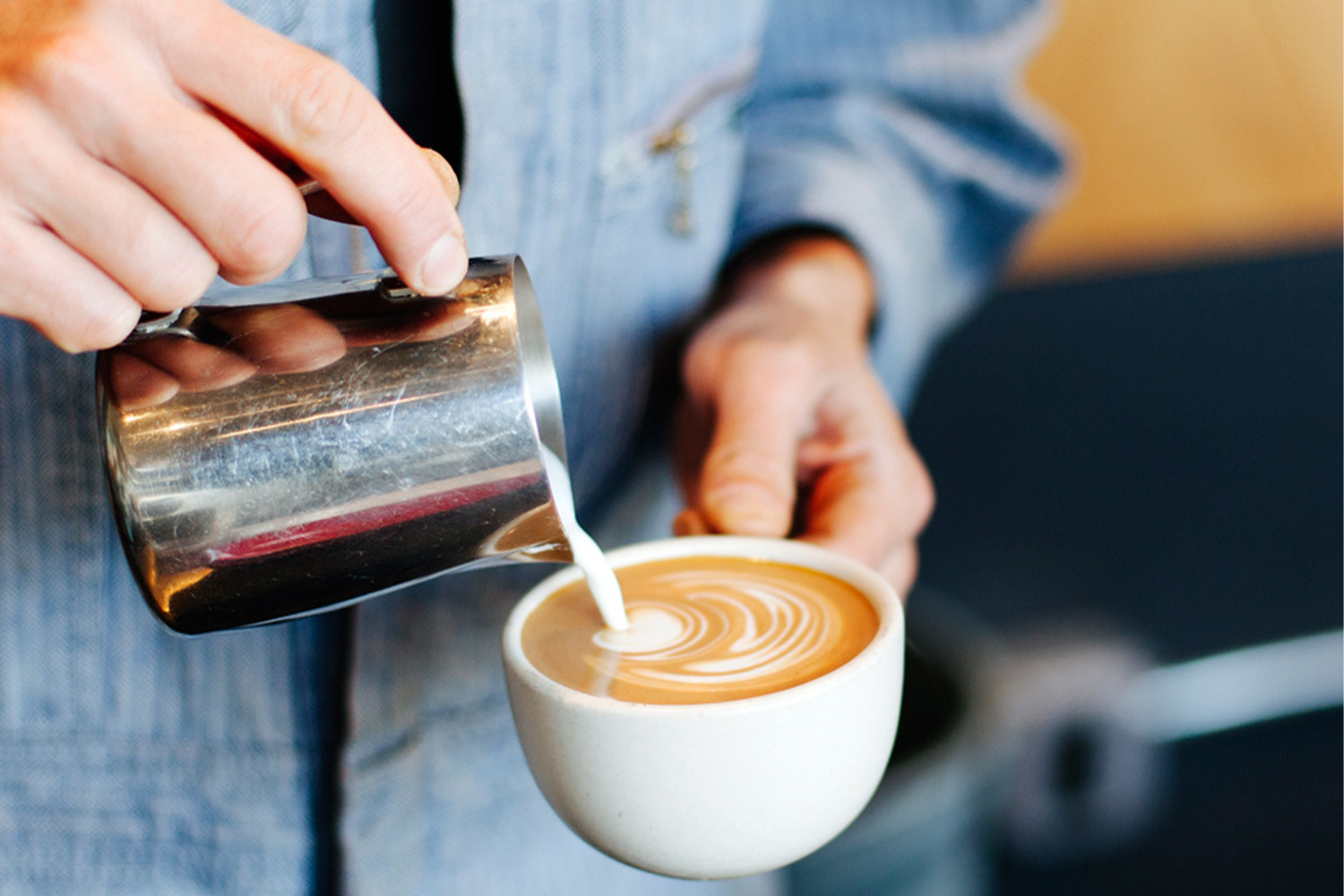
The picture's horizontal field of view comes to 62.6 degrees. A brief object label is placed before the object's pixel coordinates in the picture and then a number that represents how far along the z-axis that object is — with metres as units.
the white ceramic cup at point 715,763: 0.47
